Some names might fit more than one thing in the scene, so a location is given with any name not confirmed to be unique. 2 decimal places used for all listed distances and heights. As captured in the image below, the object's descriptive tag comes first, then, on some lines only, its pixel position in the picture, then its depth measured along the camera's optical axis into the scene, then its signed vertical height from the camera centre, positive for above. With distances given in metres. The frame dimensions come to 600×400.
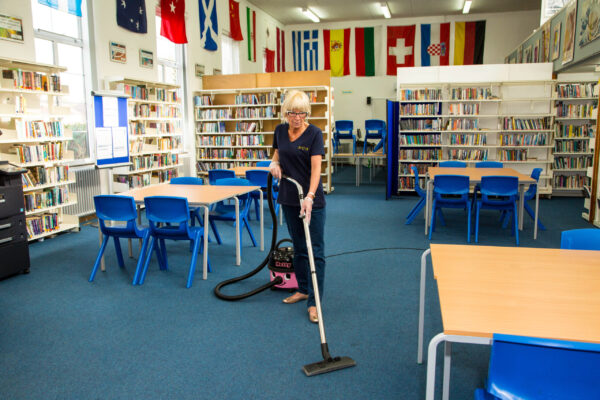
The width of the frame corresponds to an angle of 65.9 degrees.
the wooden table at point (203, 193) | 4.19 -0.55
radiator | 6.77 -0.74
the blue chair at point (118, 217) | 4.05 -0.69
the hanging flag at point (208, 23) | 9.94 +2.49
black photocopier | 4.19 -0.78
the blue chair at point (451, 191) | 5.63 -0.68
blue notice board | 6.35 +0.12
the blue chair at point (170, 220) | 3.97 -0.71
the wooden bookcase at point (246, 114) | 9.49 +0.48
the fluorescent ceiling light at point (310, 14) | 12.85 +3.48
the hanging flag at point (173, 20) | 8.56 +2.21
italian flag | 12.05 +2.76
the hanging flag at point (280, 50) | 14.25 +2.68
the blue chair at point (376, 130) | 12.16 +0.15
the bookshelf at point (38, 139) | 5.30 +0.00
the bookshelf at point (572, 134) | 8.73 -0.01
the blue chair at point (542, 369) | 1.22 -0.64
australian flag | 7.47 +2.03
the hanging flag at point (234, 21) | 11.11 +2.81
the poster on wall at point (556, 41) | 8.39 +1.70
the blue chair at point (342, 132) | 12.82 +0.11
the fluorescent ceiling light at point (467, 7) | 12.01 +3.43
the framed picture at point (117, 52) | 7.35 +1.38
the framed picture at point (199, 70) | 9.87 +1.44
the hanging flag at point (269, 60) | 13.35 +2.22
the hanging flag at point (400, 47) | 13.85 +2.63
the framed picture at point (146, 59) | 8.06 +1.39
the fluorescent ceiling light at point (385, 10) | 12.40 +3.48
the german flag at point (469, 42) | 13.42 +2.68
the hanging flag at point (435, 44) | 13.63 +2.68
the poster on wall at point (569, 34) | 7.46 +1.64
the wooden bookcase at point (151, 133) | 7.30 +0.08
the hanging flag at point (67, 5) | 6.24 +1.84
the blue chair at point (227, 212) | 5.09 -0.84
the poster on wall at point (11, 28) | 5.49 +1.34
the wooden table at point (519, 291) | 1.44 -0.59
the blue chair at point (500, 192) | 5.46 -0.68
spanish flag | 14.41 +2.63
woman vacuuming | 2.97 -0.20
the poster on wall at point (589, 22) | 6.36 +1.59
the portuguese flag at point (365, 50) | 14.14 +2.62
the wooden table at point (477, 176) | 5.77 -0.53
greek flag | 14.64 +2.74
